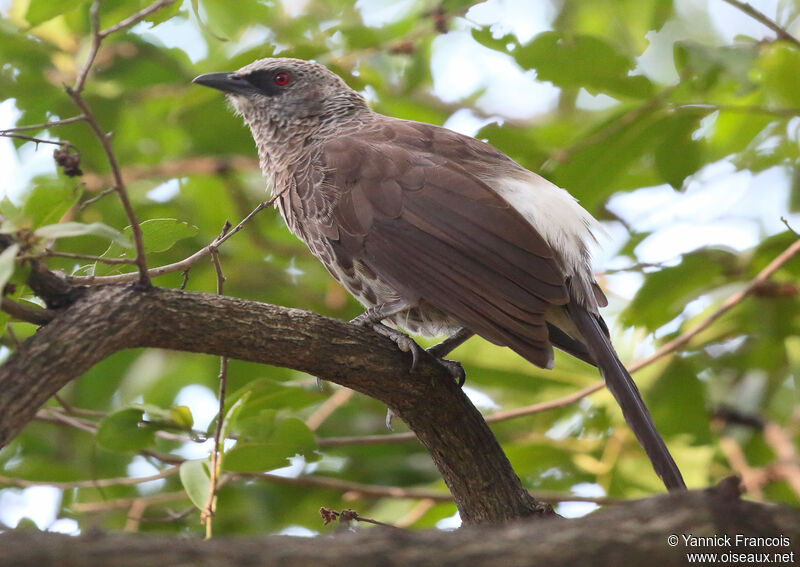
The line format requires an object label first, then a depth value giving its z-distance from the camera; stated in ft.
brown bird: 21.25
